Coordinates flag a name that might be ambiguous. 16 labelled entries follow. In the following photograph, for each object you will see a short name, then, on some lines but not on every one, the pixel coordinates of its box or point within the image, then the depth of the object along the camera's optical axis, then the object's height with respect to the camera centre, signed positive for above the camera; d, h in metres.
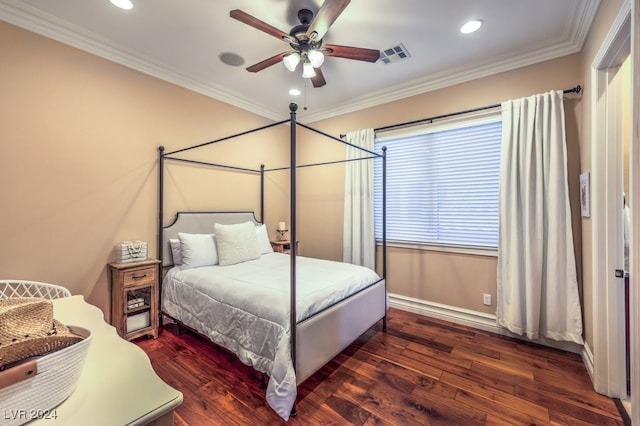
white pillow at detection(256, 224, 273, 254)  3.66 -0.35
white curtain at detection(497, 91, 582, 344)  2.45 -0.12
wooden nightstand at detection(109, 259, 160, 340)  2.50 -0.81
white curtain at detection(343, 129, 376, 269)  3.64 +0.12
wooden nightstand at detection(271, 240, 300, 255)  4.20 -0.49
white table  0.66 -0.49
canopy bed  1.81 -0.68
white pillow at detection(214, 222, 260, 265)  3.03 -0.33
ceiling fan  1.86 +1.34
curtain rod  2.44 +1.15
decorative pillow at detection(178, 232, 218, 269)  2.89 -0.39
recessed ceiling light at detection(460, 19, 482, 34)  2.29 +1.63
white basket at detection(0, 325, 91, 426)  0.60 -0.41
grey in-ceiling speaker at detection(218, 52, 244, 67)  2.79 +1.66
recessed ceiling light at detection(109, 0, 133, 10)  2.07 +1.63
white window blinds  2.96 +0.37
